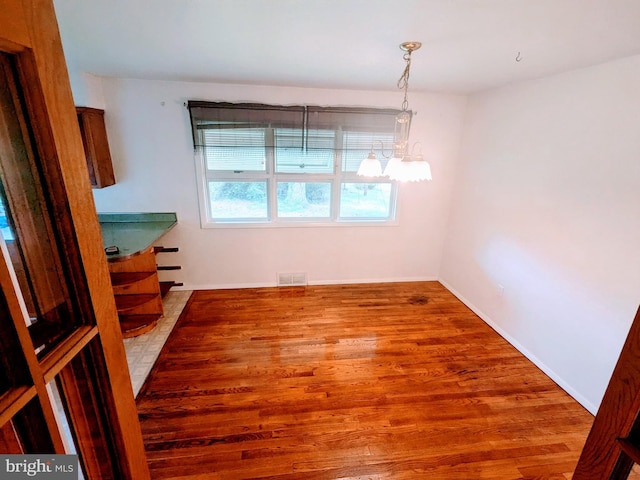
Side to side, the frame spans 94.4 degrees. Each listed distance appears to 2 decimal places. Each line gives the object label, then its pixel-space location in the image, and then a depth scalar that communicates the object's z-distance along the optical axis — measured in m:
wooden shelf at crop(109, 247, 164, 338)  2.72
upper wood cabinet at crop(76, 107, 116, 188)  2.62
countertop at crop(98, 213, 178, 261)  2.56
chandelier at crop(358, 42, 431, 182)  1.68
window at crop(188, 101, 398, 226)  3.10
